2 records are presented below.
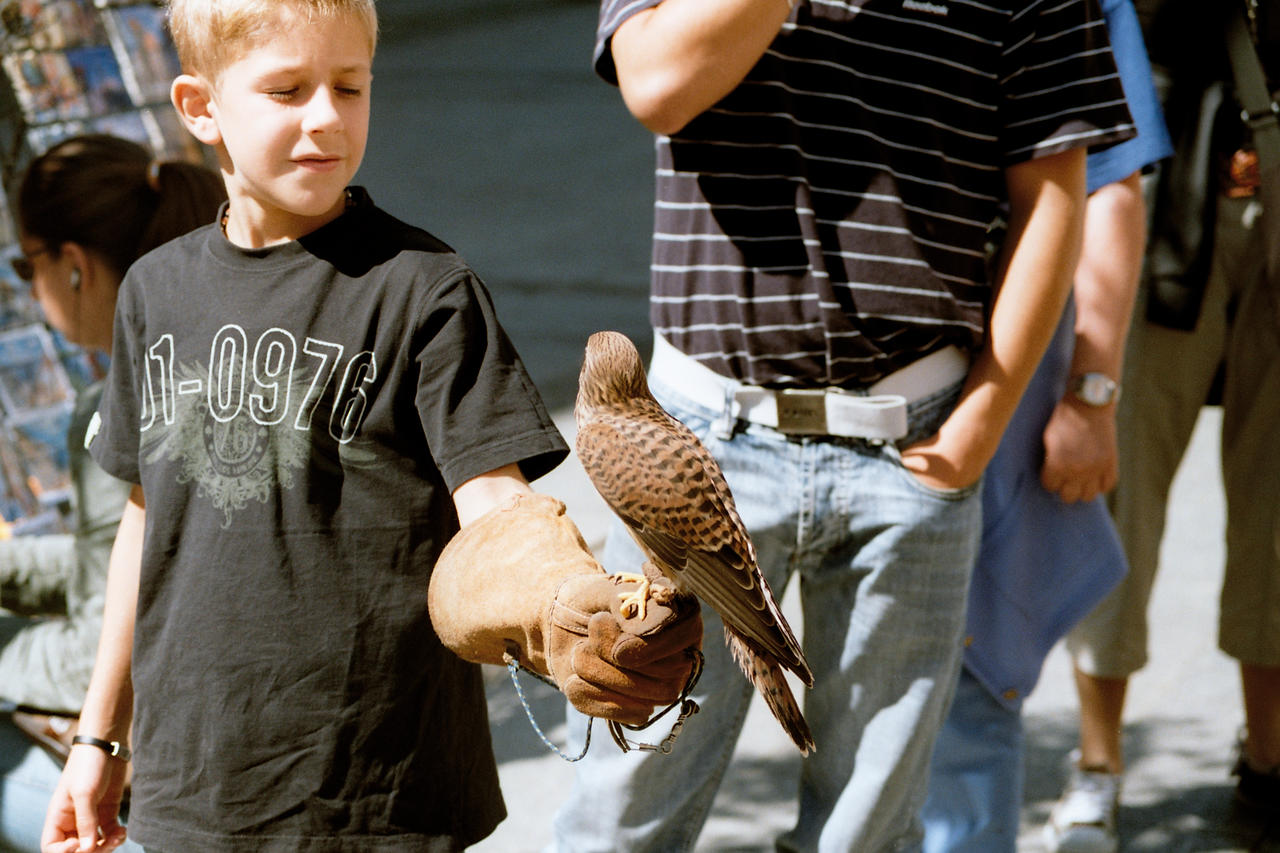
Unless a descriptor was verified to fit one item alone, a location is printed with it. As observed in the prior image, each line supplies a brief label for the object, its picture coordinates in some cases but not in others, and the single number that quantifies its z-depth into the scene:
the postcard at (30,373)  3.22
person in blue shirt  2.70
